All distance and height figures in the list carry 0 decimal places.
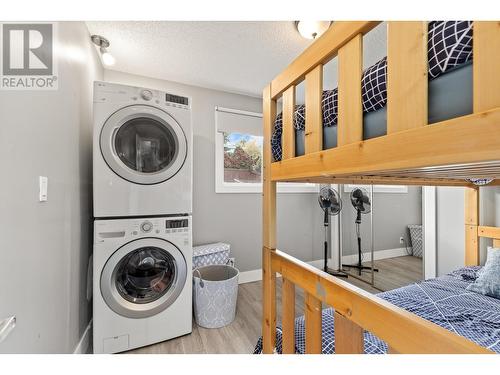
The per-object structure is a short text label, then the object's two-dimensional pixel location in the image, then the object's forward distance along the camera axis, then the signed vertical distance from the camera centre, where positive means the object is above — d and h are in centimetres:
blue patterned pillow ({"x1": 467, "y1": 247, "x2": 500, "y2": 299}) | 133 -54
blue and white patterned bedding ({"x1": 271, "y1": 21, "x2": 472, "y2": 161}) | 43 +28
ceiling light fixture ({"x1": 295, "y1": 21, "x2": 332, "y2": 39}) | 155 +115
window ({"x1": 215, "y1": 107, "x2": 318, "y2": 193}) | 260 +45
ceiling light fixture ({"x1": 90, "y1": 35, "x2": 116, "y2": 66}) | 169 +111
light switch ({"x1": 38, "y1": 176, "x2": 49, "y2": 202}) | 101 +0
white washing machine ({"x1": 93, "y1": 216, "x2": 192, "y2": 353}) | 147 -66
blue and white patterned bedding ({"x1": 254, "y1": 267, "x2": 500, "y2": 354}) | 97 -63
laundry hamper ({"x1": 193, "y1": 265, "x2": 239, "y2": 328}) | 180 -91
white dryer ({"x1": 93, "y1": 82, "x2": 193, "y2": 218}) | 149 +26
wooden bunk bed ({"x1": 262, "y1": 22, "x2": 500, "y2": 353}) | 39 +11
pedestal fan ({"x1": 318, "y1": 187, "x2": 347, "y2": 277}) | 274 -16
